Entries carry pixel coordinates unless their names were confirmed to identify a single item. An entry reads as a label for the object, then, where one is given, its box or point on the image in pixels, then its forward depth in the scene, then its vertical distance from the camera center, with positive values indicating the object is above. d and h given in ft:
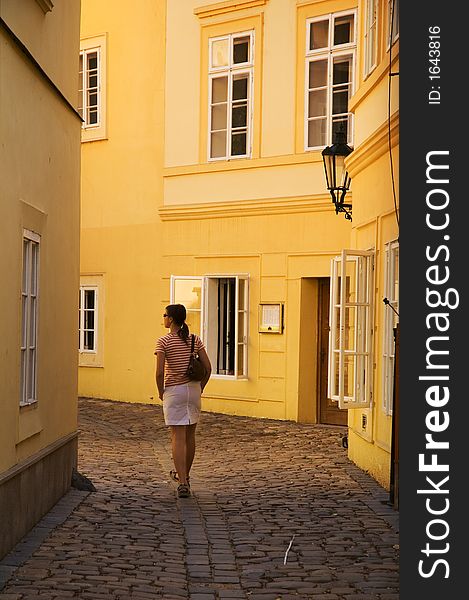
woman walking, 38.42 -2.09
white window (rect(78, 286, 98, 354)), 75.94 +0.00
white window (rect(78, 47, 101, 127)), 76.28 +13.59
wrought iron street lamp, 50.52 +6.01
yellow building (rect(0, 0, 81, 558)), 28.22 +1.54
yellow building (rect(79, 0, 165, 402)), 72.54 +7.09
